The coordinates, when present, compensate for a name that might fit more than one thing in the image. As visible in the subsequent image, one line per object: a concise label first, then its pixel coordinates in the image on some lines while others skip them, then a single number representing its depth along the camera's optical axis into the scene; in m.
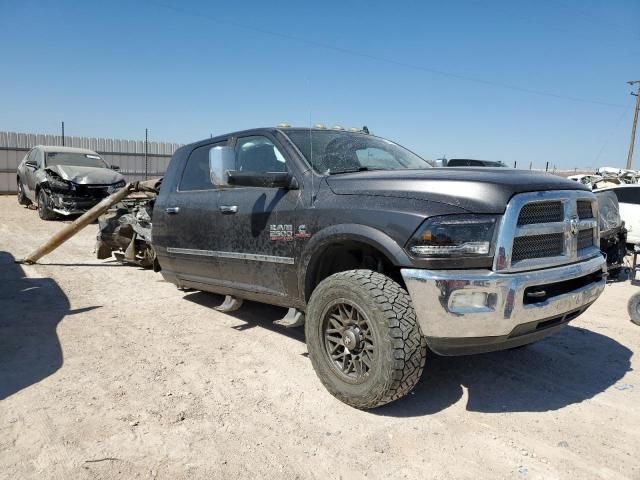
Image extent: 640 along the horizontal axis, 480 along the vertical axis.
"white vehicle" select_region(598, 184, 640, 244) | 9.36
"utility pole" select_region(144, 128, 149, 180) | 20.88
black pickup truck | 2.74
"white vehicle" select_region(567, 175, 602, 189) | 14.98
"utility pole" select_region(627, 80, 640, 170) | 31.36
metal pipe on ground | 7.39
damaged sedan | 11.86
